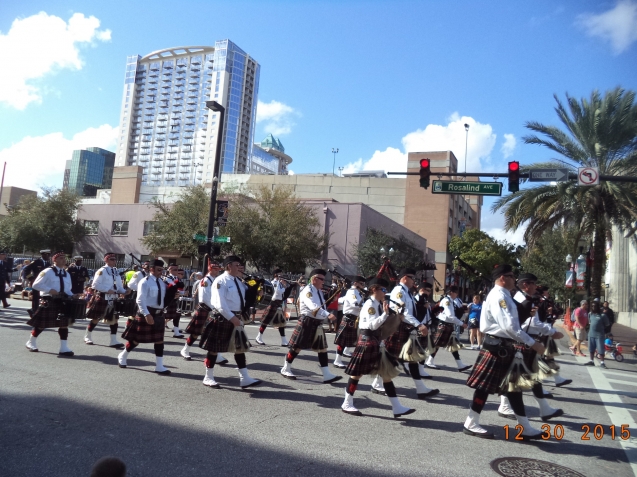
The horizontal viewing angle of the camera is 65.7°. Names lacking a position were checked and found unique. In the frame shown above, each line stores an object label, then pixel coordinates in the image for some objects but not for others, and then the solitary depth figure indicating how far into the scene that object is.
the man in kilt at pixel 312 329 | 8.67
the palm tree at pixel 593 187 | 17.81
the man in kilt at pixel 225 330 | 7.69
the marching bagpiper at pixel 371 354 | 6.54
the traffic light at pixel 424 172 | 15.21
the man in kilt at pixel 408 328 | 7.94
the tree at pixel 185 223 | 32.44
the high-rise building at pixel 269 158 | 143.44
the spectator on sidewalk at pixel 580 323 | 15.63
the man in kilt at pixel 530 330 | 6.62
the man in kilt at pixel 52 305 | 9.40
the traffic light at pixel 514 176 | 14.23
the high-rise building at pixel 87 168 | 164.50
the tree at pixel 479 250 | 52.75
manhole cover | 4.89
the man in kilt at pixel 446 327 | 10.52
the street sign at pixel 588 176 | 12.84
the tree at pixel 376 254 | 31.19
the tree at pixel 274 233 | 29.67
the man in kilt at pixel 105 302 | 10.68
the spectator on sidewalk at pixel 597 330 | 13.26
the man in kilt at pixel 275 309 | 12.77
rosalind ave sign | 14.88
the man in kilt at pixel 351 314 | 9.34
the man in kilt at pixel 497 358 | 5.91
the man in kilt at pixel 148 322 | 8.61
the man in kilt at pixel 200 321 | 10.20
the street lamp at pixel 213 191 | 17.50
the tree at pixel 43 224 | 39.94
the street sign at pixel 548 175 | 13.61
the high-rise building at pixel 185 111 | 128.12
